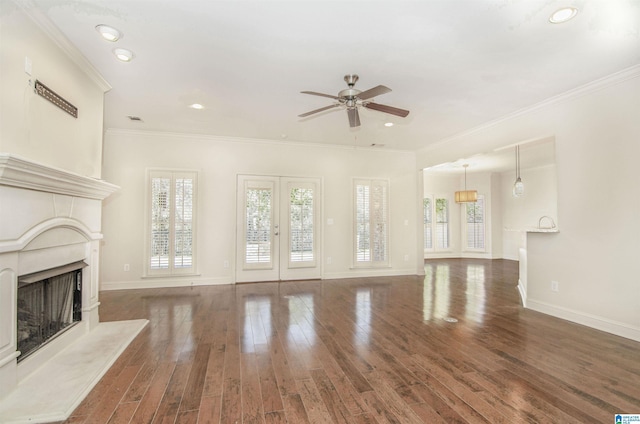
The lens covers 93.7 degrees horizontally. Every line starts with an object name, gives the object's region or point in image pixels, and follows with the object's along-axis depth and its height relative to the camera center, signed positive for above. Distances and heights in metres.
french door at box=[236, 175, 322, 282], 5.88 -0.13
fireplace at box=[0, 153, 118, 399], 2.08 -0.34
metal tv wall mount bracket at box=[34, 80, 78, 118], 2.47 +1.11
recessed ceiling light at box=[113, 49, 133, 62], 2.87 +1.63
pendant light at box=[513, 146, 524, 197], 5.97 +0.65
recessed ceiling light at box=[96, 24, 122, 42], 2.53 +1.64
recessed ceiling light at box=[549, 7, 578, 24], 2.30 +1.62
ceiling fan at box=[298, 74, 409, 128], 3.11 +1.27
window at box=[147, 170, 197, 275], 5.41 -0.02
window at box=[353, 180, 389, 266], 6.55 -0.02
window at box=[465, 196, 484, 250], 9.68 -0.09
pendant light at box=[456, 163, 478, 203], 8.77 +0.73
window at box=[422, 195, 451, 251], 9.76 -0.07
